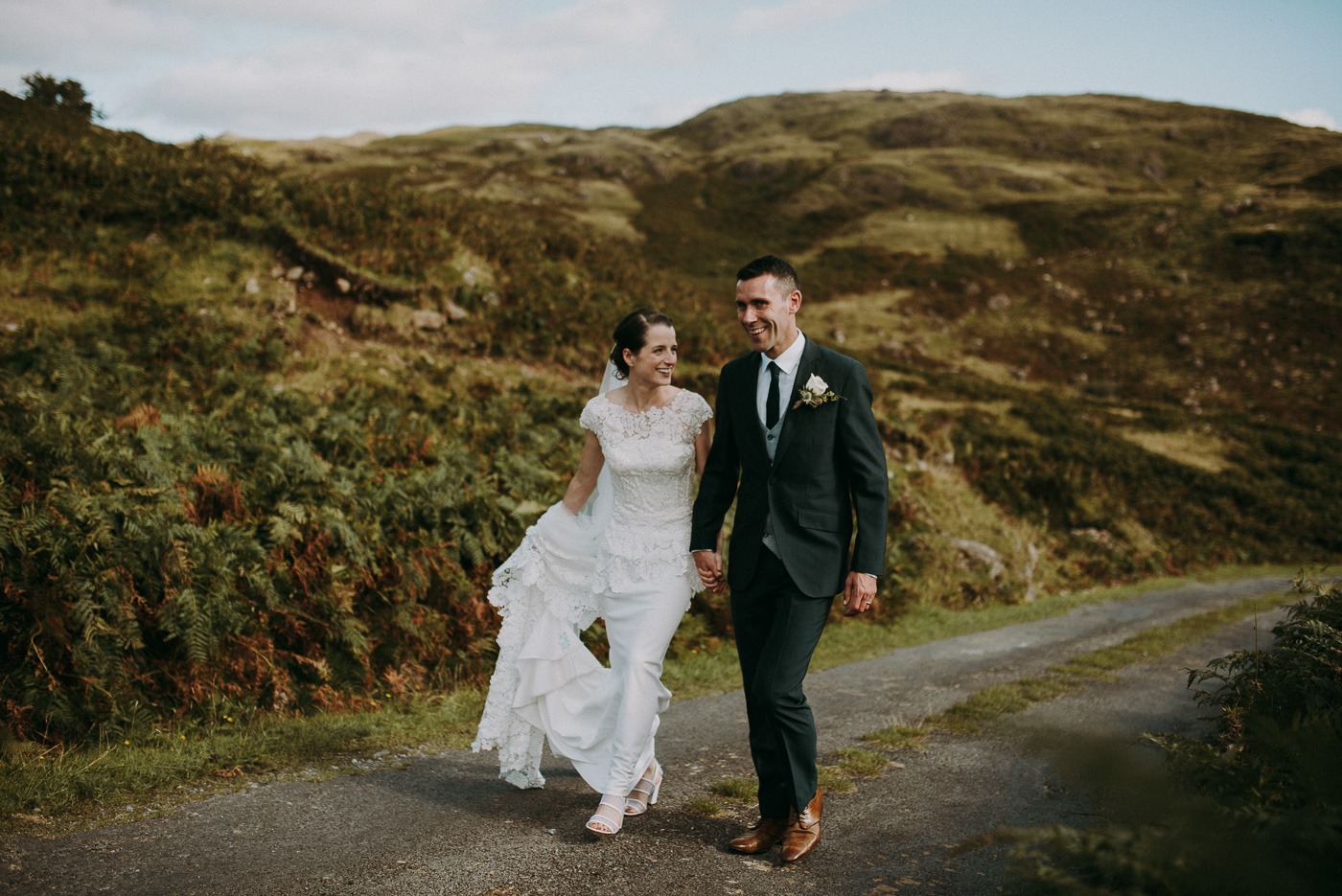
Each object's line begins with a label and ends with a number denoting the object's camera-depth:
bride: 5.35
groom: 4.71
